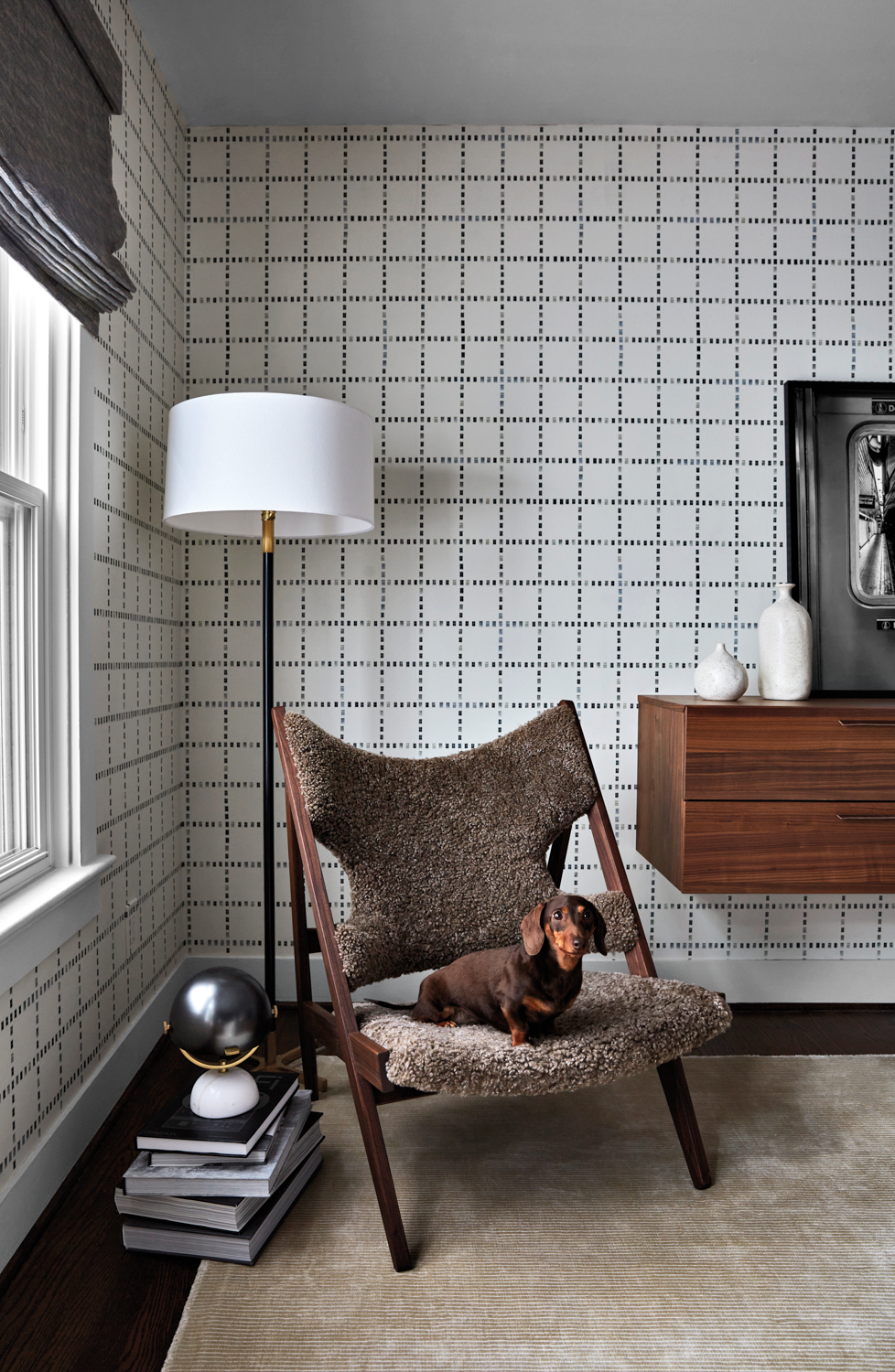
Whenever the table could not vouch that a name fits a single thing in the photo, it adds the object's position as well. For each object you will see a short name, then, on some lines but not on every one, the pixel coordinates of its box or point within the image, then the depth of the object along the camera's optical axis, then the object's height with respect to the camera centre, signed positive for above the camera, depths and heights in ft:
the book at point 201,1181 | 4.74 -2.75
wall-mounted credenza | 6.91 -1.00
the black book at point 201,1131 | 4.79 -2.54
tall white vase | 7.52 +0.16
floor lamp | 6.04 +1.46
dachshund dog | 4.78 -1.67
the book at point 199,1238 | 4.68 -3.05
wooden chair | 4.61 -1.61
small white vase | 7.29 -0.07
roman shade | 4.21 +2.70
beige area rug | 4.16 -3.17
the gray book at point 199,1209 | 4.69 -2.90
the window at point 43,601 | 5.22 +0.40
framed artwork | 8.27 +1.34
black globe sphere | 5.08 -2.04
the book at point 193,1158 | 4.80 -2.67
